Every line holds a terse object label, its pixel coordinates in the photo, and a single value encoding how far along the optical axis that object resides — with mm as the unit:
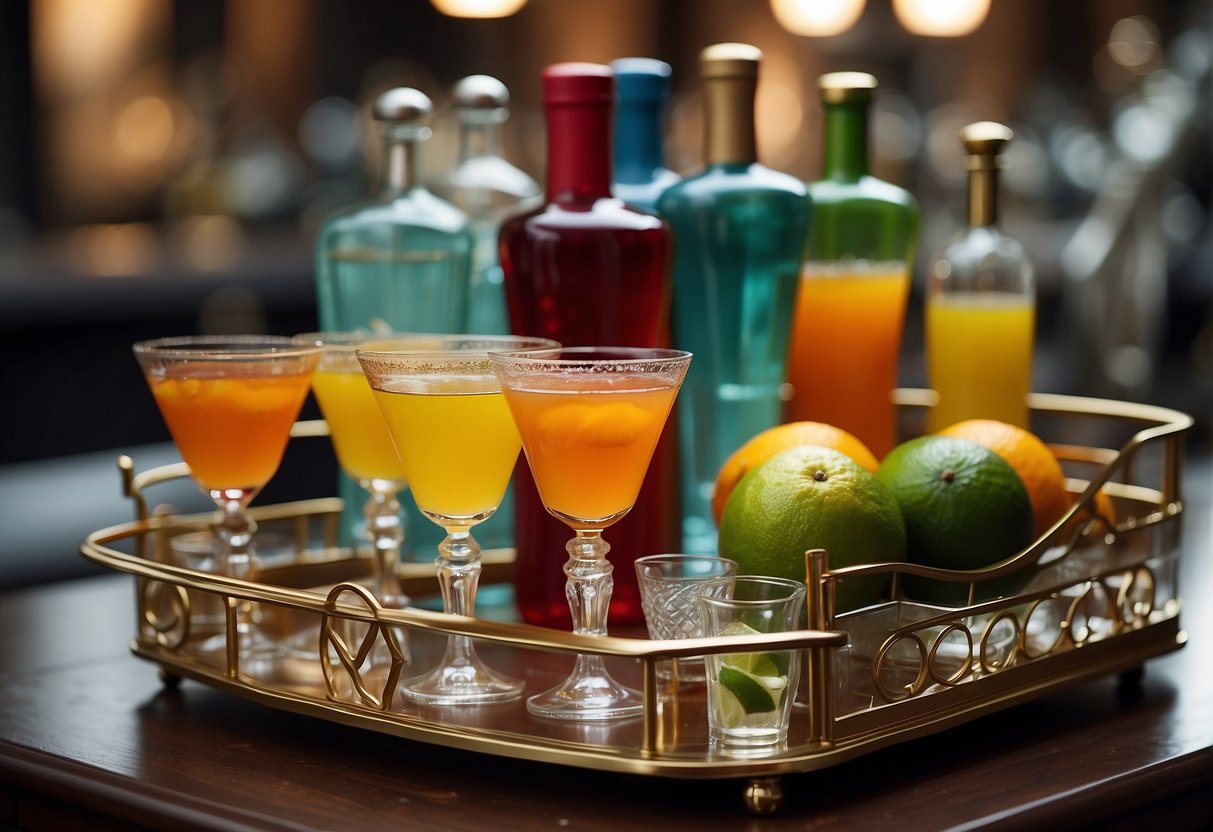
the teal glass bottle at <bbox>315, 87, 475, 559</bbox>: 1695
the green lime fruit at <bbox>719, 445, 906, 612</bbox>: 1476
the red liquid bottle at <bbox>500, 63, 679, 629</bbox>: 1587
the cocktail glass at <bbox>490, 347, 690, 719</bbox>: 1435
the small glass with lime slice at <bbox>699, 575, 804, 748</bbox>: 1407
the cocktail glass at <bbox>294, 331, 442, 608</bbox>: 1603
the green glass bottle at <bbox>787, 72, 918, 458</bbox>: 1713
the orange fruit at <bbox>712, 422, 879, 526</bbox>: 1564
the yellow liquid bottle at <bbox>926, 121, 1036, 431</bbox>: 1715
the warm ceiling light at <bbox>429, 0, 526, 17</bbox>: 4322
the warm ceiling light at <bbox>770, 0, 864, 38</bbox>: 6274
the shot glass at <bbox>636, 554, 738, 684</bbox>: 1435
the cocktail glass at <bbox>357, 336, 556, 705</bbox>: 1474
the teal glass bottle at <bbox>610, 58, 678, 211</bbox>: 1709
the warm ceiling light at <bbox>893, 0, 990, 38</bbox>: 6261
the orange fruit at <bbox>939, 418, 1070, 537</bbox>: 1583
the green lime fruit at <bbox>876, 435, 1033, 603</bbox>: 1522
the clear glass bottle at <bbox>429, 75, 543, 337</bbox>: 1749
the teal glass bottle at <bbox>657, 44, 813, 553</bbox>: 1649
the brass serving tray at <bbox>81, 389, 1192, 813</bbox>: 1402
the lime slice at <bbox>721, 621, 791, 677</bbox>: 1407
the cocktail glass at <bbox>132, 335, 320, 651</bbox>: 1560
